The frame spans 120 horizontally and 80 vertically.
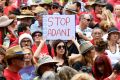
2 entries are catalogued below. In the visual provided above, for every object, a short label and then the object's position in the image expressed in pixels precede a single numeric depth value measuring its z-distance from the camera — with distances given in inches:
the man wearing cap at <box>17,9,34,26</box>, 595.4
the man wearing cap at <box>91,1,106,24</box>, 630.5
